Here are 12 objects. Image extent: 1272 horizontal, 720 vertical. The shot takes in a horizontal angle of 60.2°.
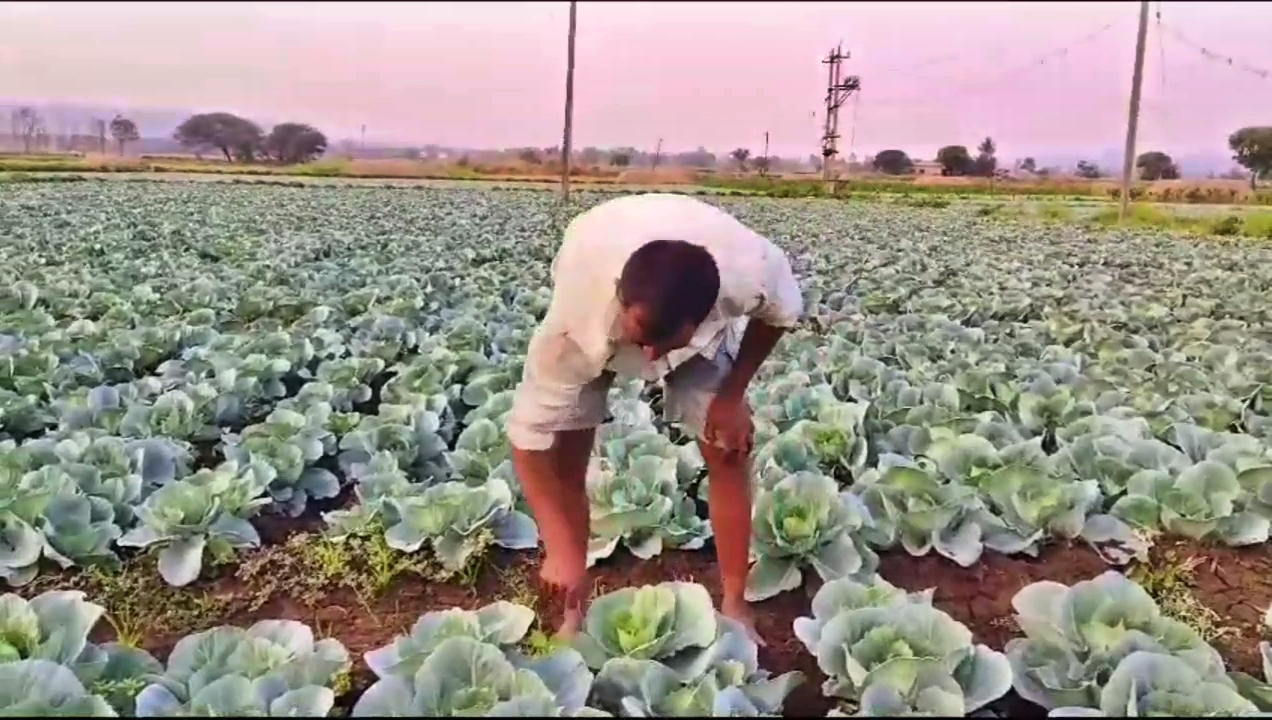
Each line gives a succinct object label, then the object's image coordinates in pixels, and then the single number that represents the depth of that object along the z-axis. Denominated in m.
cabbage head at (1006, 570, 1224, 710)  1.85
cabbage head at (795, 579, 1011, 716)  1.69
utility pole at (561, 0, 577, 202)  17.98
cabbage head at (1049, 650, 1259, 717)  1.66
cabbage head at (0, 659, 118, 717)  1.60
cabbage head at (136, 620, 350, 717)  1.63
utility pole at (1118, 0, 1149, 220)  19.03
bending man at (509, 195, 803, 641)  1.77
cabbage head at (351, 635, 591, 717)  1.60
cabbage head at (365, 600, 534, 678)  1.77
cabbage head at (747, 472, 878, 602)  2.50
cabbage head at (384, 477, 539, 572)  2.64
